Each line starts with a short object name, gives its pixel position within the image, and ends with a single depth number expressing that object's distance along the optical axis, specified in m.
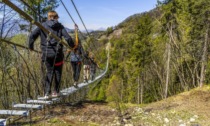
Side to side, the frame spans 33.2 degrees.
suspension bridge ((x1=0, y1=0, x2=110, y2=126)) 3.22
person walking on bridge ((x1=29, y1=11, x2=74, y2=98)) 5.45
